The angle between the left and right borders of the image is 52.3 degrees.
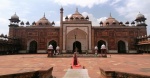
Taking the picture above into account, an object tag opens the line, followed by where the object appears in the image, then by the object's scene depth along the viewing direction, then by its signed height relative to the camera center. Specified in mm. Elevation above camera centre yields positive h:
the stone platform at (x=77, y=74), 5426 -1008
